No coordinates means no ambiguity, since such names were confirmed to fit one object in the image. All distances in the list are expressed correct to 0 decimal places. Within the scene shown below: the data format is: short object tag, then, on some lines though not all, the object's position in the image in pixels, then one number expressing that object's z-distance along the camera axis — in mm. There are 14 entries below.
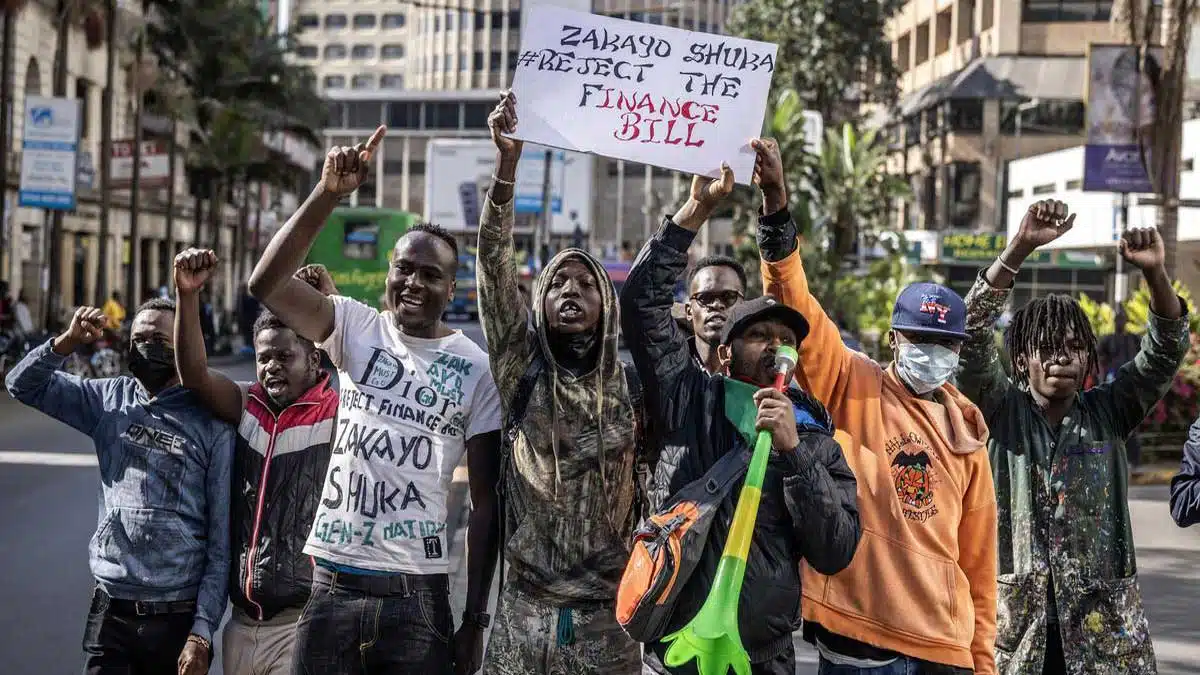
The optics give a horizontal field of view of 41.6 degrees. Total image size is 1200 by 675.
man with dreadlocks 4863
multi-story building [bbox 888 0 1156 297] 52156
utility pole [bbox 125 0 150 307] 36719
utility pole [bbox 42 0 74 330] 31859
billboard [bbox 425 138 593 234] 47125
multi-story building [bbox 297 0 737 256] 106188
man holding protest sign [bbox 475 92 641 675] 4191
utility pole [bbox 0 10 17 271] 29812
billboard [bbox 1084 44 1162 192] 19953
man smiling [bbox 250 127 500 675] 4375
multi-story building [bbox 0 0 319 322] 38719
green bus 37344
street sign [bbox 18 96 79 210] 27844
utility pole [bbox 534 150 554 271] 37000
